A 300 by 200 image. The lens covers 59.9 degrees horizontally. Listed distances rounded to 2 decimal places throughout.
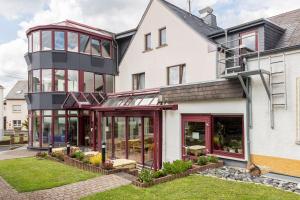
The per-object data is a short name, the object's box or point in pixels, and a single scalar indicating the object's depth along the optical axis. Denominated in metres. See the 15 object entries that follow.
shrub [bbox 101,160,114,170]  11.93
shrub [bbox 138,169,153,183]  9.31
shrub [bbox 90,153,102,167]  12.65
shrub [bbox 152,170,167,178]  9.78
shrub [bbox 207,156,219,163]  11.30
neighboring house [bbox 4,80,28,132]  47.84
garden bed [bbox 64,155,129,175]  11.82
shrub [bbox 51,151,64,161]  15.51
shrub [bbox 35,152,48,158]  16.92
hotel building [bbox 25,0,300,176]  9.77
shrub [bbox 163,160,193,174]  10.09
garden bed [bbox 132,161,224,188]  9.33
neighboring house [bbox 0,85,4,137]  35.25
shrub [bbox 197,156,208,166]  10.99
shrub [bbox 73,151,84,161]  14.10
